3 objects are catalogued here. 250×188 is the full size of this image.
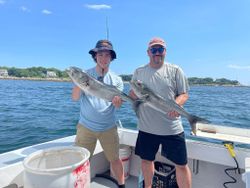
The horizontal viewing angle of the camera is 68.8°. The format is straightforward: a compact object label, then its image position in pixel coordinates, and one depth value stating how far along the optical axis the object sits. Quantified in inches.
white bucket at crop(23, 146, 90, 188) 47.5
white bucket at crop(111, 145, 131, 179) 99.4
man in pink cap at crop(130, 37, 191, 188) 74.2
